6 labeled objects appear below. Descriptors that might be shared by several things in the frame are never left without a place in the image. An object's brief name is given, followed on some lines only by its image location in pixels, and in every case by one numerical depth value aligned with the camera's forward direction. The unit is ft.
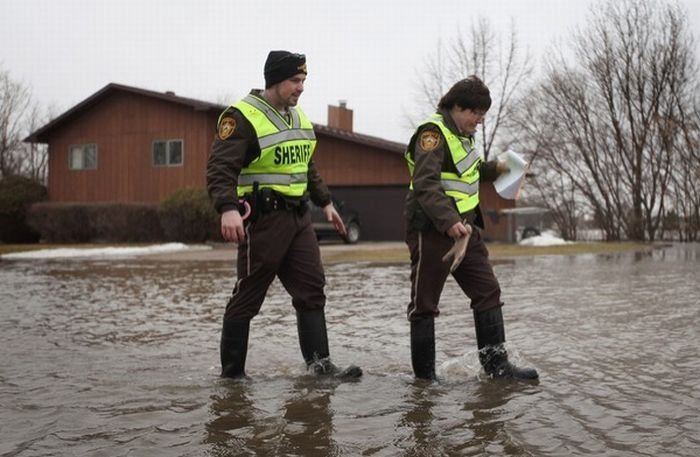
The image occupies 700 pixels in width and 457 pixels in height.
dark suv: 77.10
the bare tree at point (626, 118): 88.43
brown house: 92.48
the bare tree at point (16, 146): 152.15
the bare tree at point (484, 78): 114.52
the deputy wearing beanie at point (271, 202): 13.66
